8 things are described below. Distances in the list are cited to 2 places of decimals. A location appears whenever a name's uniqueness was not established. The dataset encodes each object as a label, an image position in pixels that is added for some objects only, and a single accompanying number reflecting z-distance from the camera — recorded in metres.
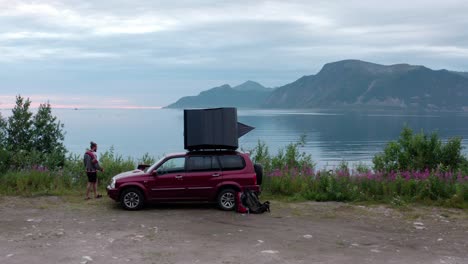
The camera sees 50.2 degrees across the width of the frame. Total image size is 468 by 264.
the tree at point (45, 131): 35.44
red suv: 13.95
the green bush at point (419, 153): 23.84
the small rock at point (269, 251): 9.75
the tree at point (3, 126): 33.07
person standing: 14.87
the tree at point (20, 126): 34.38
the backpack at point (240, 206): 13.56
